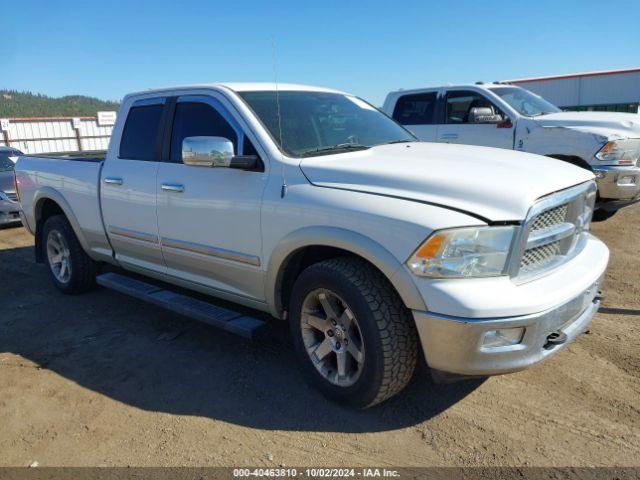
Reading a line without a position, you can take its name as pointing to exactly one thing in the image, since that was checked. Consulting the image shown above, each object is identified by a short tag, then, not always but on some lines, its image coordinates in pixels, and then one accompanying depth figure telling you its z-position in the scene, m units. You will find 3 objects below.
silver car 9.70
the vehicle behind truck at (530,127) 6.73
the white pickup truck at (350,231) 2.58
